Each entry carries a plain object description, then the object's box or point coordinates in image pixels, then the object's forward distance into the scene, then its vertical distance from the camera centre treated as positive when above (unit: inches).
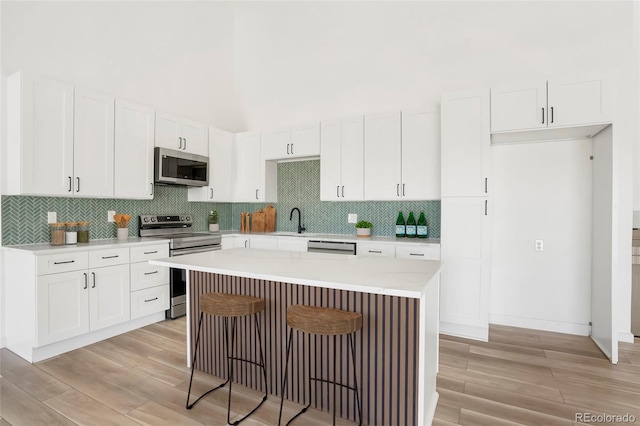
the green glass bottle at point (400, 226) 160.9 -6.9
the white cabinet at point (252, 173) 192.4 +22.3
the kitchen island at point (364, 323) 70.5 -26.0
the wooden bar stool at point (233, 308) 79.7 -23.8
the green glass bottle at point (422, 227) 156.5 -7.1
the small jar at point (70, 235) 127.0 -9.8
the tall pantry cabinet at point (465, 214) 127.4 -0.8
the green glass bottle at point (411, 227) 157.6 -7.2
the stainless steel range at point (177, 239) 152.2 -13.8
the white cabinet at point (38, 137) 111.0 +25.3
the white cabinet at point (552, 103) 110.8 +38.6
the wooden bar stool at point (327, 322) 67.4 -22.9
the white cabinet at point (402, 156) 144.4 +25.3
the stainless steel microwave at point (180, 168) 154.1 +20.9
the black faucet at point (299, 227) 191.6 -9.1
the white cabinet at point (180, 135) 157.4 +38.0
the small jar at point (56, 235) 123.0 -9.4
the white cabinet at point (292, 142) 172.9 +37.3
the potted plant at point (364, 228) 168.1 -8.4
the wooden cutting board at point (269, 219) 201.2 -4.9
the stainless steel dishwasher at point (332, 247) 152.8 -16.6
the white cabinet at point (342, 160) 160.7 +25.7
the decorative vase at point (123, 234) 146.3 -10.6
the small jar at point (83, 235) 131.5 -10.0
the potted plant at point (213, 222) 199.3 -6.9
